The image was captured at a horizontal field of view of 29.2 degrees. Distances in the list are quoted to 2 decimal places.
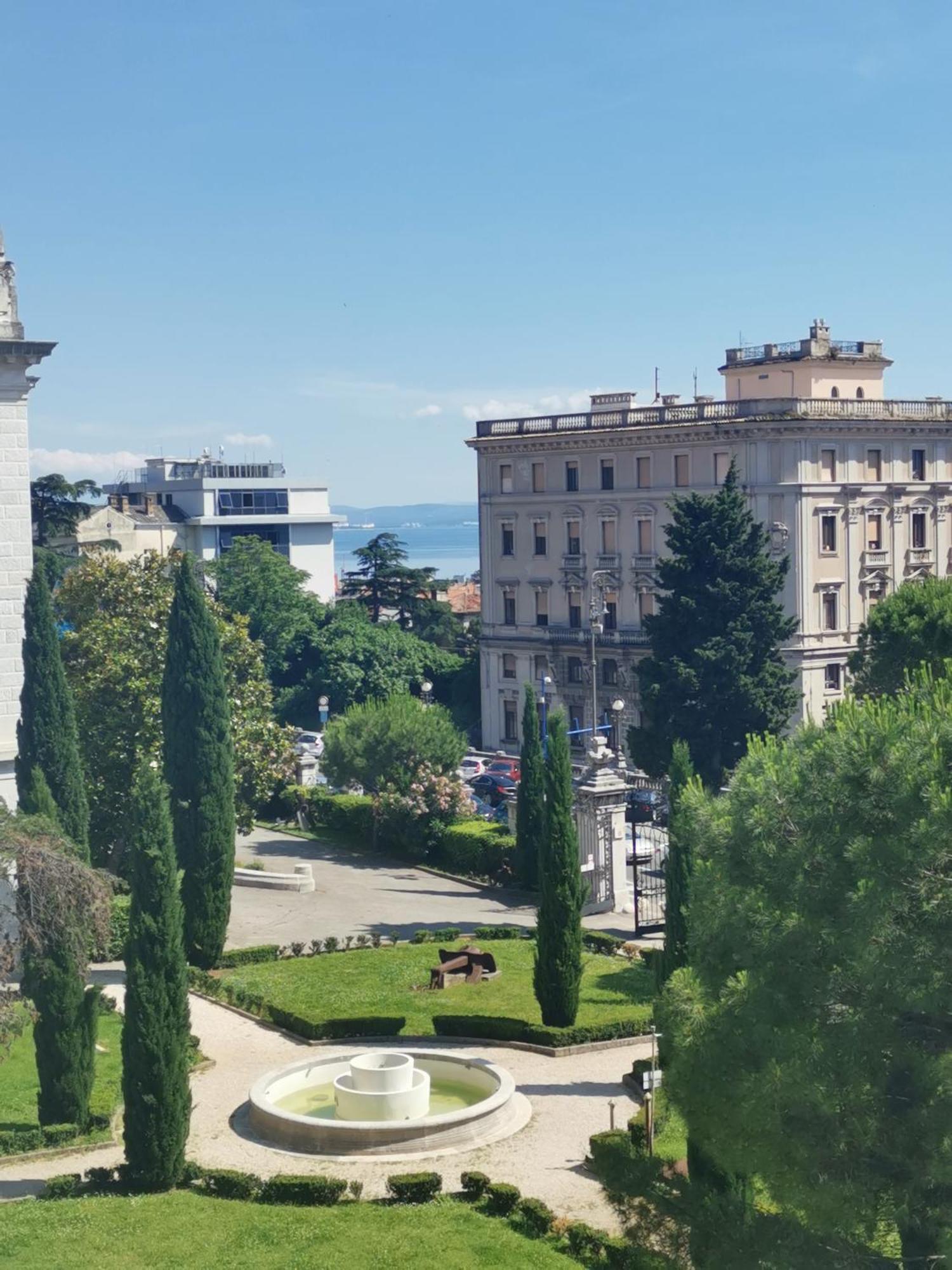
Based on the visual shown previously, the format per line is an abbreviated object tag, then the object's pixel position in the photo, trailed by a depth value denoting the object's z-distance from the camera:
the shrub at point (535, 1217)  21.48
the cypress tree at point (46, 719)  34.00
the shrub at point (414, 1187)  22.67
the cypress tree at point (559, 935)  30.30
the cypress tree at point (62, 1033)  25.08
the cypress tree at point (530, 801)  43.41
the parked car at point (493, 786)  59.09
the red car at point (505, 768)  62.53
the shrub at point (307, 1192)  22.75
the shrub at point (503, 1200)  22.17
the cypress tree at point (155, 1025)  23.11
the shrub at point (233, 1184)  22.97
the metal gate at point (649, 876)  39.88
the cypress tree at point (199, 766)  35.94
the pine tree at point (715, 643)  52.31
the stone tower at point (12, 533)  35.06
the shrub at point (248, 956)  36.25
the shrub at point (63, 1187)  22.98
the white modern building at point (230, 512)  108.81
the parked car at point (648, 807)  48.75
